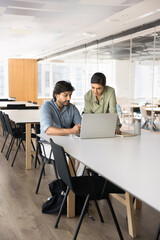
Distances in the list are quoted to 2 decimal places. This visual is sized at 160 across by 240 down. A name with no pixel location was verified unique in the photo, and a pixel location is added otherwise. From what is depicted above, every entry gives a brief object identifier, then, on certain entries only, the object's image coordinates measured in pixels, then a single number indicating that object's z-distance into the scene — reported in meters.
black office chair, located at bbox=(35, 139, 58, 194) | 3.52
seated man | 3.42
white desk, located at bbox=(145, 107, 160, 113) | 7.33
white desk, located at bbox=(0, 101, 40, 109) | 7.96
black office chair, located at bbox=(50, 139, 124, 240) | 2.38
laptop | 3.09
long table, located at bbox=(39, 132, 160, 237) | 1.78
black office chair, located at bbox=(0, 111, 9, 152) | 5.62
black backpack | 3.19
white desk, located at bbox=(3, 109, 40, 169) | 4.86
